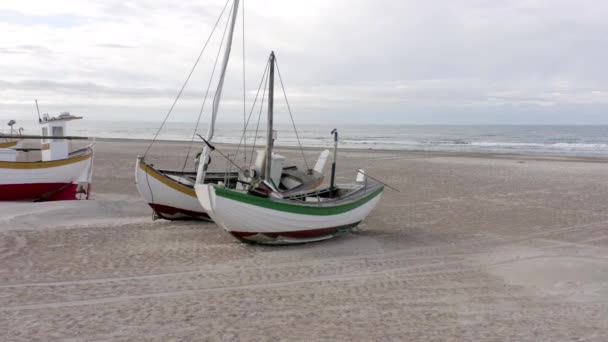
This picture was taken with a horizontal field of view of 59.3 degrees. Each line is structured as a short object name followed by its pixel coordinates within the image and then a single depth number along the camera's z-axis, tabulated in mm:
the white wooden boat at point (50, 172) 15203
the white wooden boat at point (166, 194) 12547
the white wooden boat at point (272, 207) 9805
